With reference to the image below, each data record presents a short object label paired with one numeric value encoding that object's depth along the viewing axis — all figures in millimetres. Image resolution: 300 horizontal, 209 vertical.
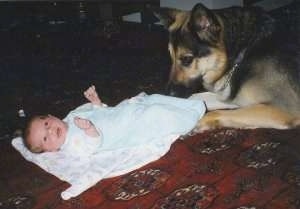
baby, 2062
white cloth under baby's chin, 1941
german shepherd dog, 2135
